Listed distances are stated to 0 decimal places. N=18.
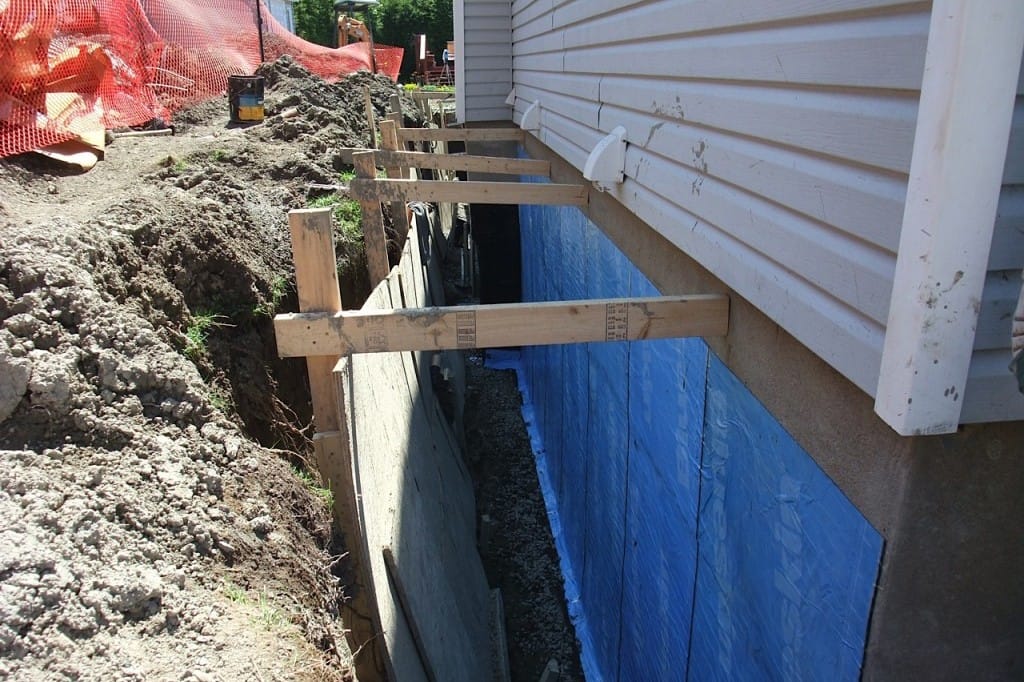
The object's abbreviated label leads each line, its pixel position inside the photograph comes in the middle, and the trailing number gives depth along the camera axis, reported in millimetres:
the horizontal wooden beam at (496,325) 2785
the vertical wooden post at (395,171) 6930
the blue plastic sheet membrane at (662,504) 3410
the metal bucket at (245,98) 10148
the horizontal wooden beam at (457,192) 5098
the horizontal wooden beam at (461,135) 7734
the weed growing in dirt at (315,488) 3590
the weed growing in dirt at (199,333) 3822
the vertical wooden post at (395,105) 11070
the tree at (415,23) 43344
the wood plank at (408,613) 3596
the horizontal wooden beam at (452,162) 6164
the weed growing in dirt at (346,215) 6582
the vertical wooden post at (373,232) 5469
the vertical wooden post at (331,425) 2799
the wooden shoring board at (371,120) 9983
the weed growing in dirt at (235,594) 2666
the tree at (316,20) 42469
